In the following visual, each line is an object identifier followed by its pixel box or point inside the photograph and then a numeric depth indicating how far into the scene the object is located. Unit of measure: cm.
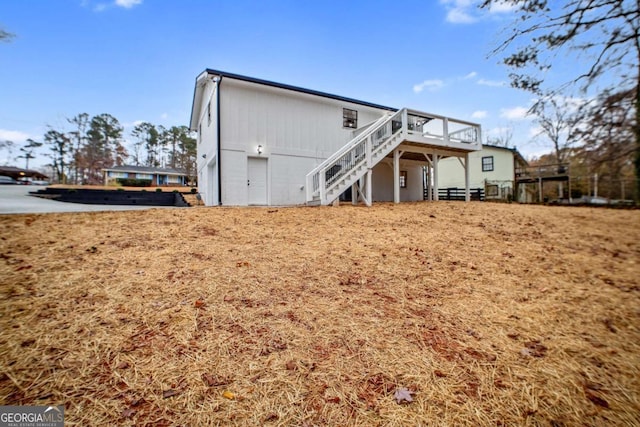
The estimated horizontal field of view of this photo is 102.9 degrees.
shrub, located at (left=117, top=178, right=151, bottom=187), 2850
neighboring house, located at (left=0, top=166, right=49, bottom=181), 3556
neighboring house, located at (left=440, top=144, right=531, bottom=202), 2080
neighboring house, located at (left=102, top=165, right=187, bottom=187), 3769
